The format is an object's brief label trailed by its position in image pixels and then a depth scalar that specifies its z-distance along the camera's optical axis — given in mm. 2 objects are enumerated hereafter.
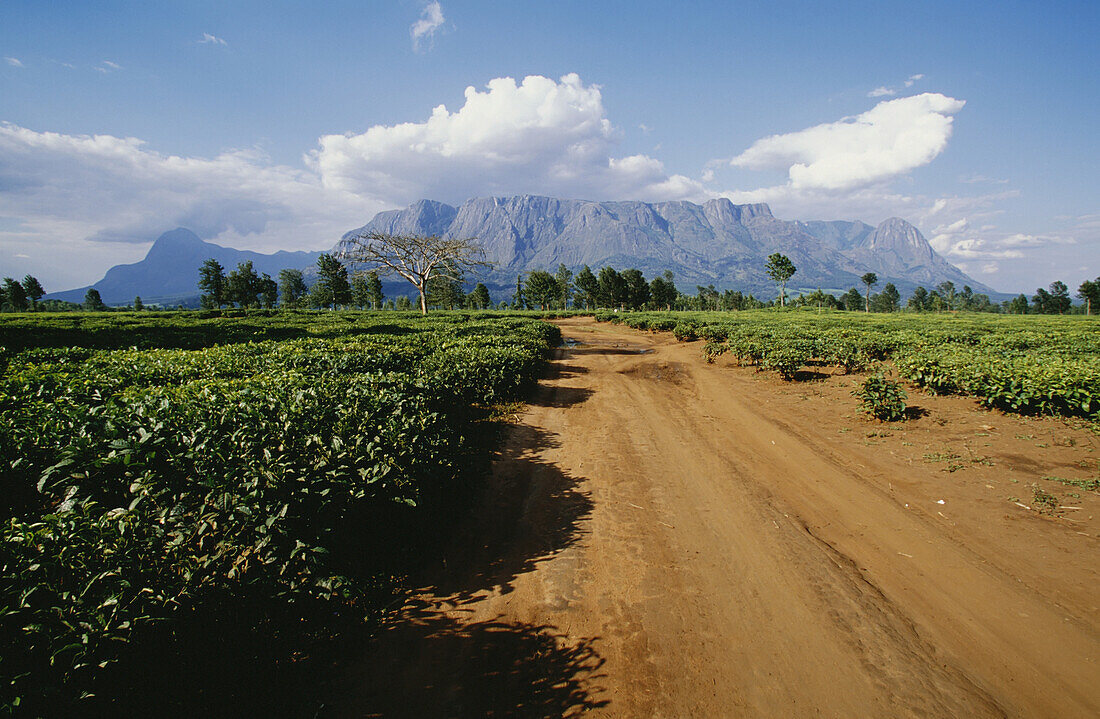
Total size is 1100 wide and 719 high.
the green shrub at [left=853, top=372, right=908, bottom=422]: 8977
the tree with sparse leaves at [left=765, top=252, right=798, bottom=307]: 79544
